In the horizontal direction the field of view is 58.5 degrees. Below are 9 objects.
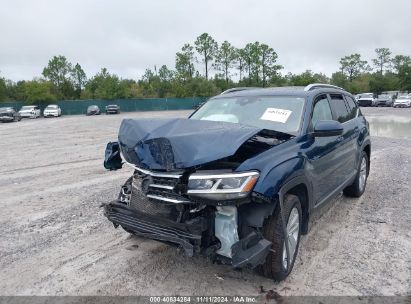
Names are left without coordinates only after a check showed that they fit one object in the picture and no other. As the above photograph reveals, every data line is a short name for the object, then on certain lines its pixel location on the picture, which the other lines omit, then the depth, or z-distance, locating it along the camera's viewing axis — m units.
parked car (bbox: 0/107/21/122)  36.69
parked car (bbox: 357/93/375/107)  46.06
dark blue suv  3.11
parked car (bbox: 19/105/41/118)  43.41
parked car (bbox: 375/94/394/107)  46.50
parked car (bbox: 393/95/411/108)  41.13
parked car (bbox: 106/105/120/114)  49.75
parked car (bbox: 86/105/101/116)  48.84
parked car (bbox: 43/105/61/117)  45.36
